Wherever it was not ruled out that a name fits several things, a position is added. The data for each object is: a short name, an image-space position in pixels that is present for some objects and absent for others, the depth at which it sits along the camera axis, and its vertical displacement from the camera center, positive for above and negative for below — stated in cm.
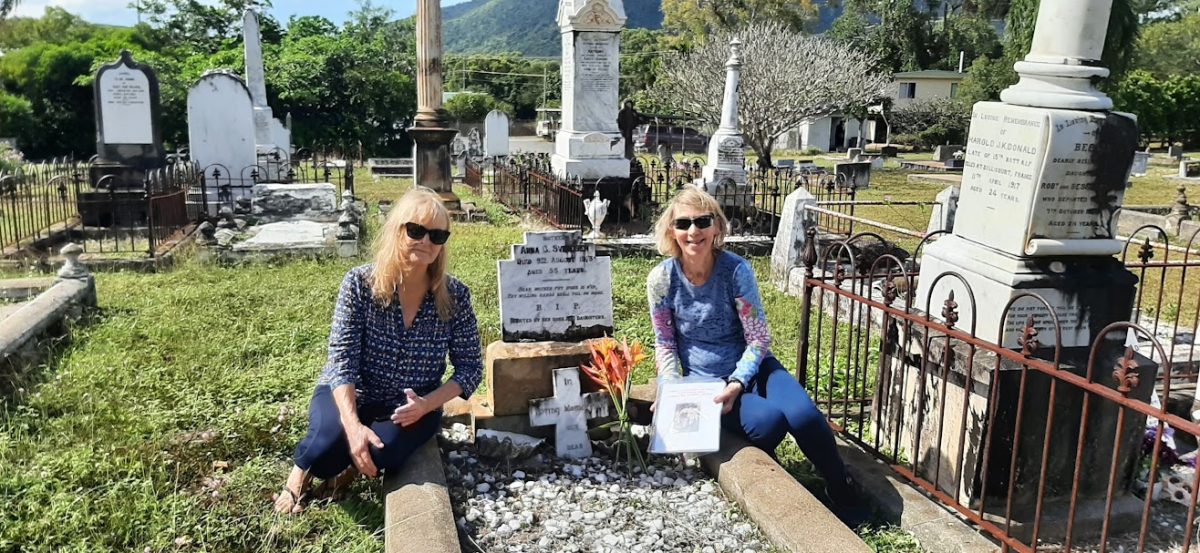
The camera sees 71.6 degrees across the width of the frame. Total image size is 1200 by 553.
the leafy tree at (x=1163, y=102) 3631 +231
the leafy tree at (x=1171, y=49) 4466 +562
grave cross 377 -125
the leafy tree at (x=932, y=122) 3875 +131
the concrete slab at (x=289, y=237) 847 -112
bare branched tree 2788 +226
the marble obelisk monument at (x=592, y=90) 1202 +75
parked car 4159 +19
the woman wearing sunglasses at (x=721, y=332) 343 -83
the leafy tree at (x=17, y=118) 2828 +28
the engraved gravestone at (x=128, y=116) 1106 +17
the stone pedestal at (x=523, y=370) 380 -105
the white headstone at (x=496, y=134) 2227 +12
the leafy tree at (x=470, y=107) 4434 +165
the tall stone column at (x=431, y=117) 1236 +30
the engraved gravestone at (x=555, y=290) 385 -70
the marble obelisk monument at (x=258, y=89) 1748 +97
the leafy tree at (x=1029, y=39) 2494 +364
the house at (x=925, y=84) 4609 +357
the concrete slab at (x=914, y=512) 315 -144
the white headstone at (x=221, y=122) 1284 +14
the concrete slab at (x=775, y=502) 283 -131
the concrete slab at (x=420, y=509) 271 -129
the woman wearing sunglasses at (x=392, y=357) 317 -89
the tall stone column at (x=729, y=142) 1603 +4
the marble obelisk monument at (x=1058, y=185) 341 -14
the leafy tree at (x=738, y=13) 4356 +694
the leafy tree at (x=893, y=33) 5025 +700
